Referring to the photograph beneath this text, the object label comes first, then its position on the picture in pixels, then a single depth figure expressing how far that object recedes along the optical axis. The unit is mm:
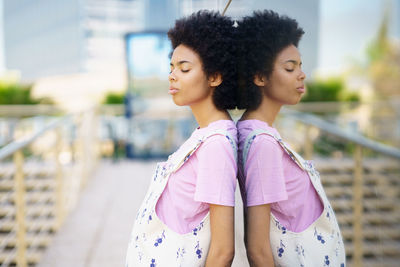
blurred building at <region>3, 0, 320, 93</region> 24756
